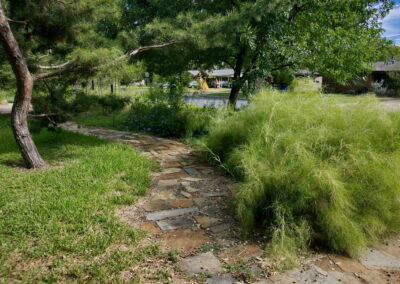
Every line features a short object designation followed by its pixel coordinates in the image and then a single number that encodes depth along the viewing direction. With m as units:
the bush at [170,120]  5.98
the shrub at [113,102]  4.75
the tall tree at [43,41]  3.44
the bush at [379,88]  18.95
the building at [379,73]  20.71
